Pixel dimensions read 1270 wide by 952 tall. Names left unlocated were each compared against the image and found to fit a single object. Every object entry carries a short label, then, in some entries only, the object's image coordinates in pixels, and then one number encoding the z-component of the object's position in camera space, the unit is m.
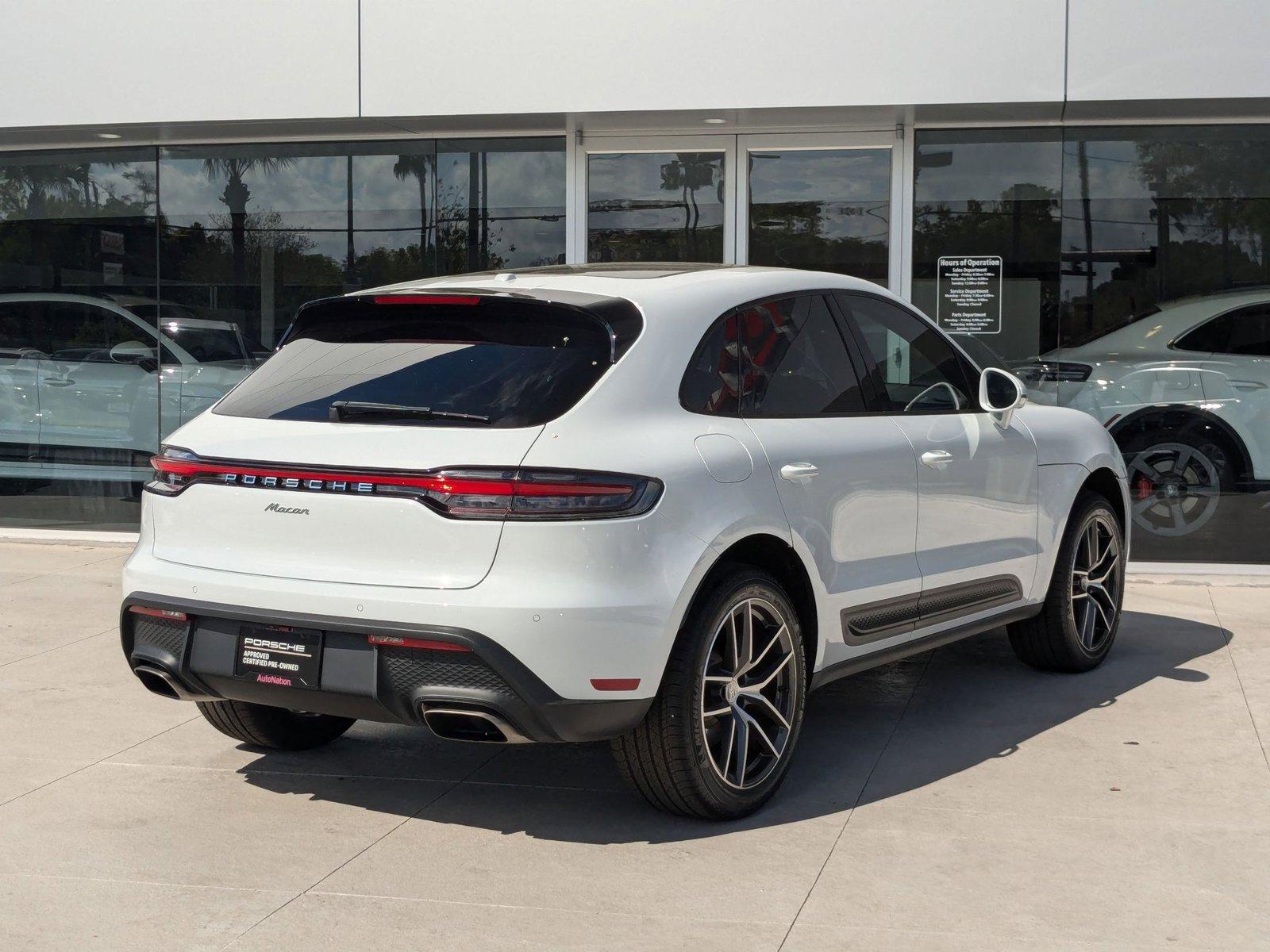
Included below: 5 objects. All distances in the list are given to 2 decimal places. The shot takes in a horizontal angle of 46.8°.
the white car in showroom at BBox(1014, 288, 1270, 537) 9.32
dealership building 8.78
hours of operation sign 9.62
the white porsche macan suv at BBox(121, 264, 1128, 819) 4.01
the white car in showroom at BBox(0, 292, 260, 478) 10.75
